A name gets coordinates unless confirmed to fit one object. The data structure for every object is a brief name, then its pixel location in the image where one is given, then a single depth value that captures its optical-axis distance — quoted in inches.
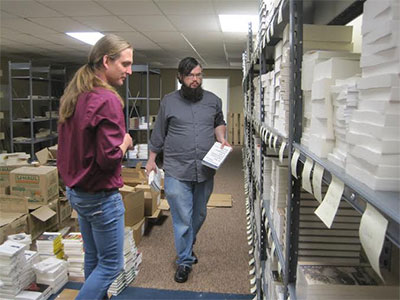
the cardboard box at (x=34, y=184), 140.1
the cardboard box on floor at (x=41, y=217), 132.7
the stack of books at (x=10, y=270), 93.6
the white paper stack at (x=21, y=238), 107.9
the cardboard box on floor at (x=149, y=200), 148.9
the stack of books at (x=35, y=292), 94.3
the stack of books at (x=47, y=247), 111.9
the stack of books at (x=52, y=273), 101.1
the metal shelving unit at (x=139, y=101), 273.3
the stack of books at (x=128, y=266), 99.7
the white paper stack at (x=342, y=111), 29.3
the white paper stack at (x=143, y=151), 281.7
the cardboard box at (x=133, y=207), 126.2
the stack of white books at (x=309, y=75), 39.2
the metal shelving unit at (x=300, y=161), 22.1
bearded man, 104.2
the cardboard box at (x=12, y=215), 118.4
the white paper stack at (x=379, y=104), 22.9
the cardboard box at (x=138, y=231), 130.8
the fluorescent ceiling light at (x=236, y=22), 184.3
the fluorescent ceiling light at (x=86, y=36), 236.2
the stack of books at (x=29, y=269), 99.1
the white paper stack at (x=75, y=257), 111.3
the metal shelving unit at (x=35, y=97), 278.6
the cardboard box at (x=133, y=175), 171.8
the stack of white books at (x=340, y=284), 36.6
